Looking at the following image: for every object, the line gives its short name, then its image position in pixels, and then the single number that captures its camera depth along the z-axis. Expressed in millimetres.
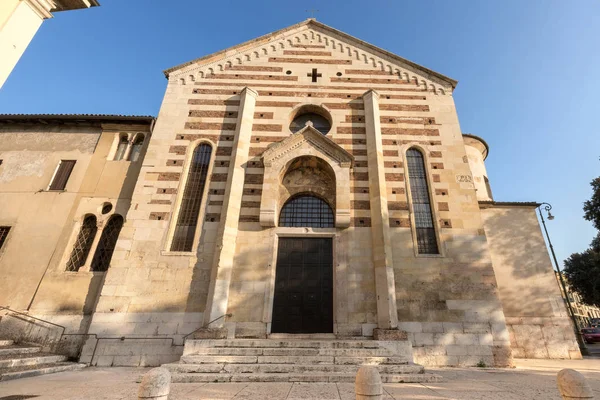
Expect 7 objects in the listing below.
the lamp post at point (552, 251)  14072
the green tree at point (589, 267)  17047
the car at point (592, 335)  24625
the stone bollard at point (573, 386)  3643
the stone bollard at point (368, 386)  3634
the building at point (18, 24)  5825
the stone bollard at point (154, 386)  3371
